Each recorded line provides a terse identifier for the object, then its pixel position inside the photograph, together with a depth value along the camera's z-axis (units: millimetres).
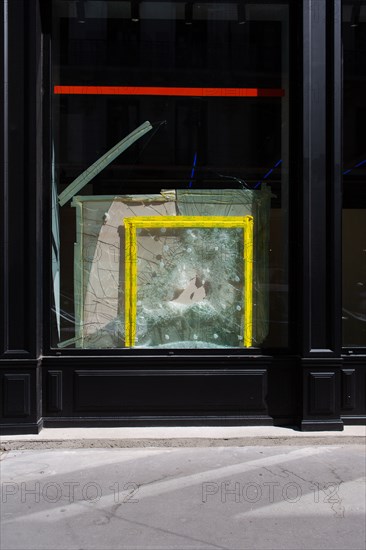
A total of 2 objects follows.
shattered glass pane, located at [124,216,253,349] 6820
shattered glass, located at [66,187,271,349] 6809
